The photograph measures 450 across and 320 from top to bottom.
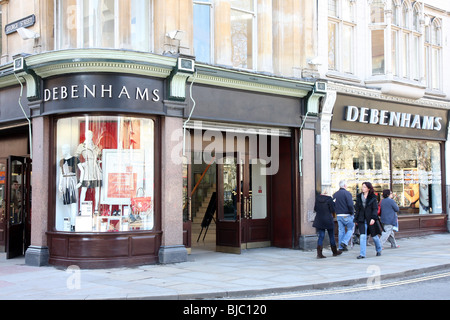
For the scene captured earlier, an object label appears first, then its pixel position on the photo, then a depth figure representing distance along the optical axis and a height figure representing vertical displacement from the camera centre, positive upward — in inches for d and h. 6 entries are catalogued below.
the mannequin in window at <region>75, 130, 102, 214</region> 491.2 +10.0
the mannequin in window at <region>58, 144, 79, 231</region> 494.3 +0.7
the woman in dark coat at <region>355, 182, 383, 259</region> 540.7 -39.7
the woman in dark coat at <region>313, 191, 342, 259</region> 539.2 -40.0
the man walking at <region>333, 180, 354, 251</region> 586.6 -39.3
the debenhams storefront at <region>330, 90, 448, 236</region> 673.6 +33.6
